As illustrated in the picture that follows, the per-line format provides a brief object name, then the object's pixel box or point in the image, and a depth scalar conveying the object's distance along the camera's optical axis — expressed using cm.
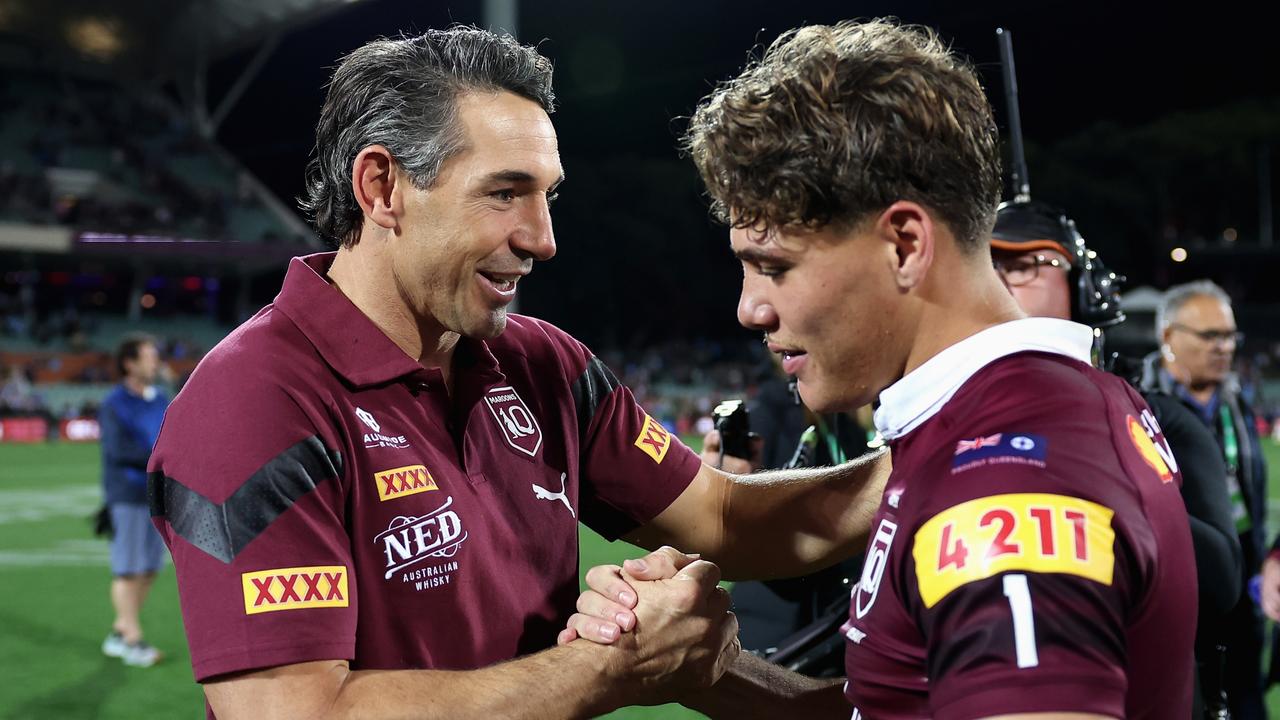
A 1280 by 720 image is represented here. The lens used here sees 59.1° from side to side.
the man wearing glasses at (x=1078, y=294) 314
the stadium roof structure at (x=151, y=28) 3972
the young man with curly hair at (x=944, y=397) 127
